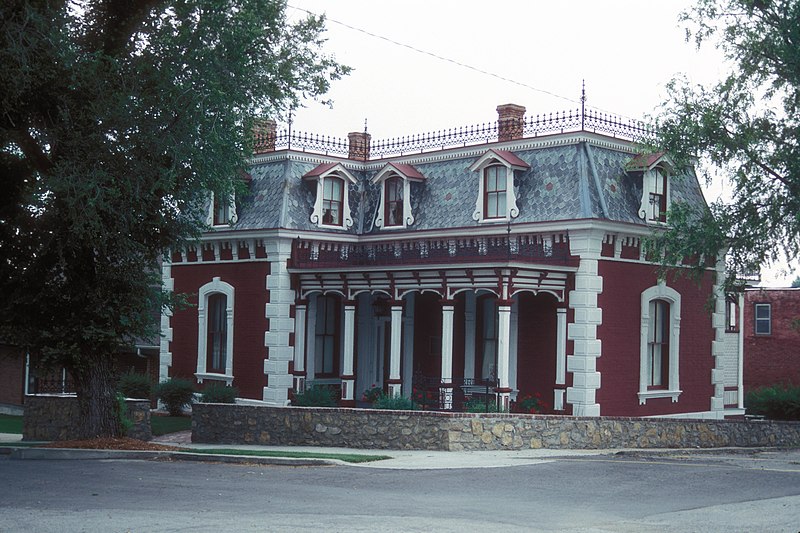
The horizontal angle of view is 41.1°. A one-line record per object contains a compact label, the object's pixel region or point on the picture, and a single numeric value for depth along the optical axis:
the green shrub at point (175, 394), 33.31
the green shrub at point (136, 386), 34.50
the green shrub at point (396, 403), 26.36
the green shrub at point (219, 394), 31.86
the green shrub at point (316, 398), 29.77
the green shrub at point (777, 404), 33.62
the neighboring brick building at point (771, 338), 44.03
